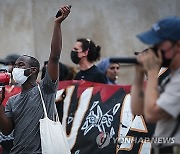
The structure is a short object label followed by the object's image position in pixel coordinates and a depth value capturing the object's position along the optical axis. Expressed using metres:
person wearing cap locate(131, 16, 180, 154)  5.31
